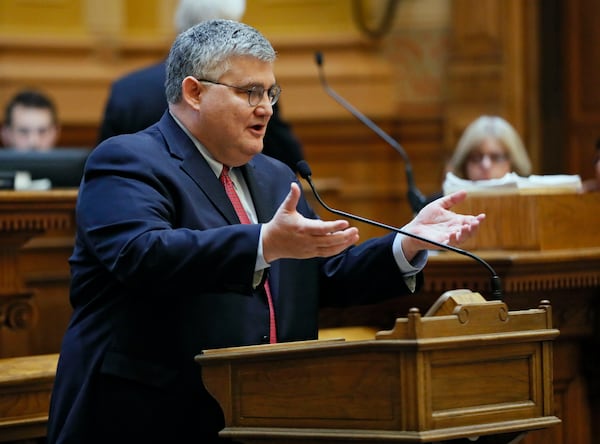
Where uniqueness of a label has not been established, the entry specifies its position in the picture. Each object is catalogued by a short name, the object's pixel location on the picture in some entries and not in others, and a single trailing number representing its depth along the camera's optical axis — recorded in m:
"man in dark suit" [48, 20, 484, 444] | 5.04
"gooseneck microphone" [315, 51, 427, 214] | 8.91
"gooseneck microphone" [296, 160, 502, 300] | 5.22
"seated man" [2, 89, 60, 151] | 11.53
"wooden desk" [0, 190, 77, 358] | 7.91
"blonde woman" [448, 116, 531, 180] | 9.90
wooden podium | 4.57
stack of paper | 7.50
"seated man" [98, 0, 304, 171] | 9.09
